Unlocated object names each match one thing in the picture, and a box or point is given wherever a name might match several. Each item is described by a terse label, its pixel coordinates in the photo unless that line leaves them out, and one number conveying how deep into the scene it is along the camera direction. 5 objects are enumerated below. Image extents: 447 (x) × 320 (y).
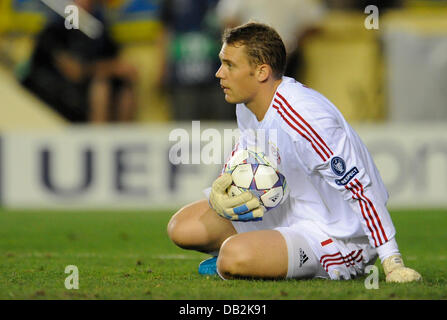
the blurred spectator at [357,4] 14.96
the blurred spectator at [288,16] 13.16
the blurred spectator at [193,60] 13.26
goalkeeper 4.82
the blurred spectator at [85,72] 13.54
